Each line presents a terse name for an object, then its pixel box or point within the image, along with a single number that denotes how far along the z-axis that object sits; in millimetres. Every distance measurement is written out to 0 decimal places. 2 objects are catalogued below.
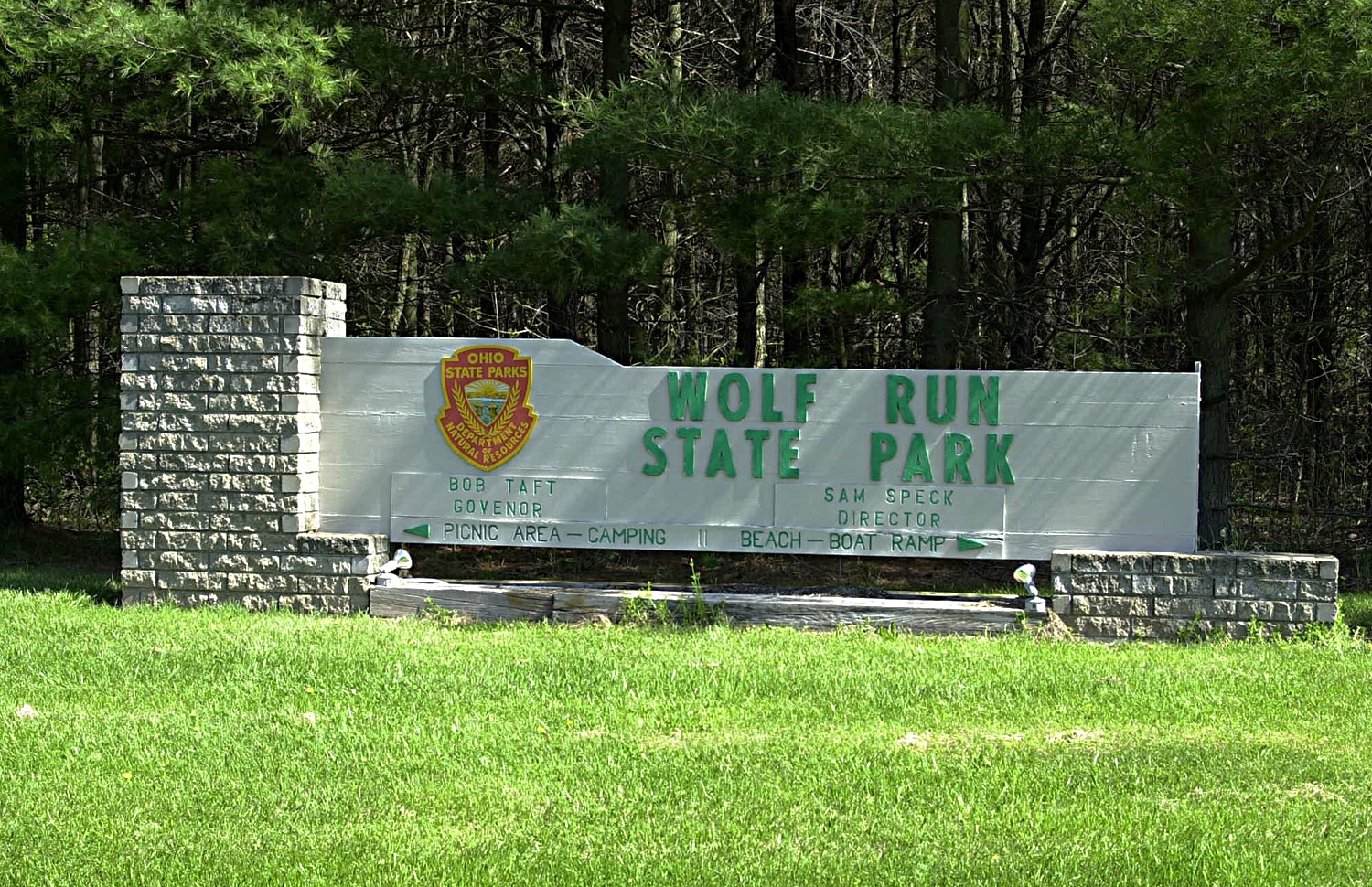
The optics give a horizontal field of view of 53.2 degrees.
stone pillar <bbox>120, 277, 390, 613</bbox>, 8789
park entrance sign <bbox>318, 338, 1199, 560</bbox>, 8258
